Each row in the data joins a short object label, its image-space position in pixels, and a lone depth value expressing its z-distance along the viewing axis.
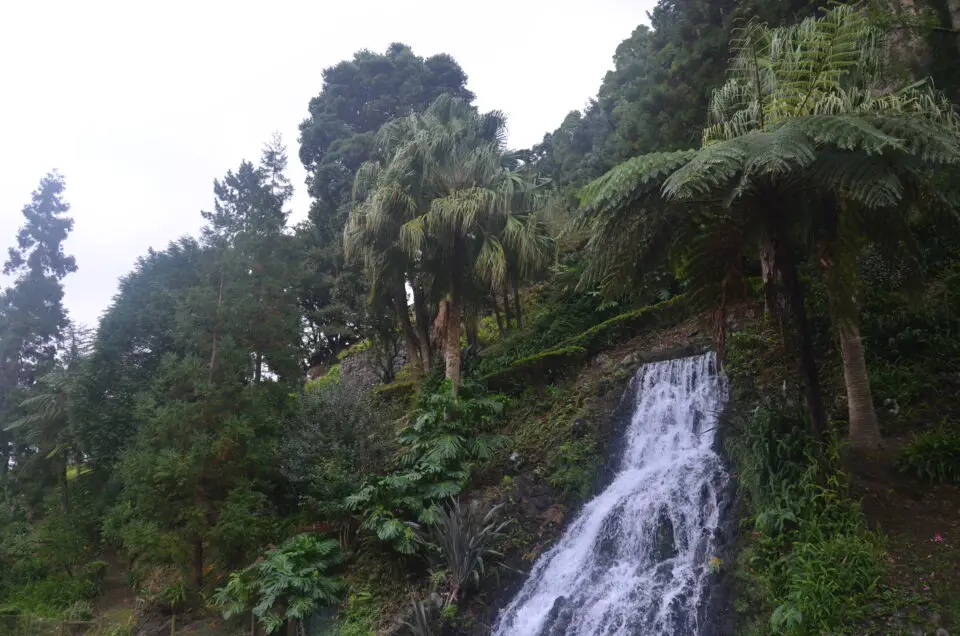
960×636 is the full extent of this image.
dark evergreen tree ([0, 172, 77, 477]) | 20.98
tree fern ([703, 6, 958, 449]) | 6.44
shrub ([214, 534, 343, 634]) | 8.95
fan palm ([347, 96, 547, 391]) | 12.23
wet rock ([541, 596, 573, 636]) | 7.82
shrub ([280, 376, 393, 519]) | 10.87
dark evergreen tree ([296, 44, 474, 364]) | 22.94
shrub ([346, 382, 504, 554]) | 9.57
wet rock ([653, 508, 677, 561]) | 8.19
